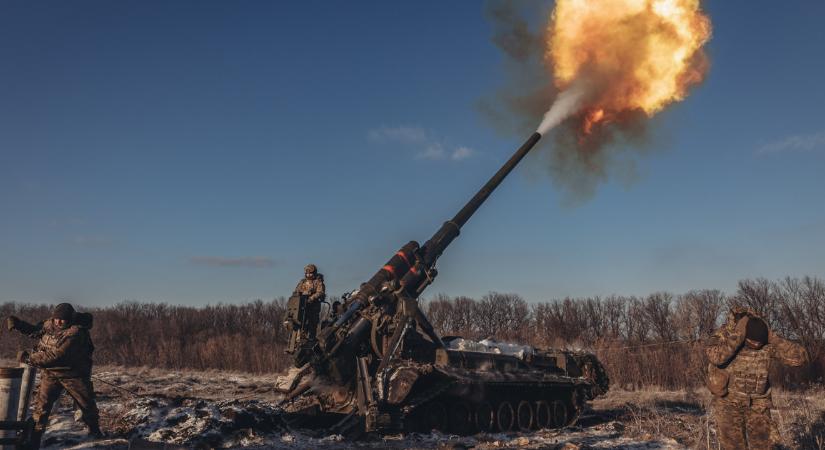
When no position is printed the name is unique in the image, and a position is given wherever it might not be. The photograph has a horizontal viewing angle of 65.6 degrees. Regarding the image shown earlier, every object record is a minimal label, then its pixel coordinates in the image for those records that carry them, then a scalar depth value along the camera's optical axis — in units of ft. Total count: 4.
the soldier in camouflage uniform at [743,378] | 22.15
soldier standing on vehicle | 42.93
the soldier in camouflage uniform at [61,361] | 27.48
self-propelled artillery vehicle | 37.19
